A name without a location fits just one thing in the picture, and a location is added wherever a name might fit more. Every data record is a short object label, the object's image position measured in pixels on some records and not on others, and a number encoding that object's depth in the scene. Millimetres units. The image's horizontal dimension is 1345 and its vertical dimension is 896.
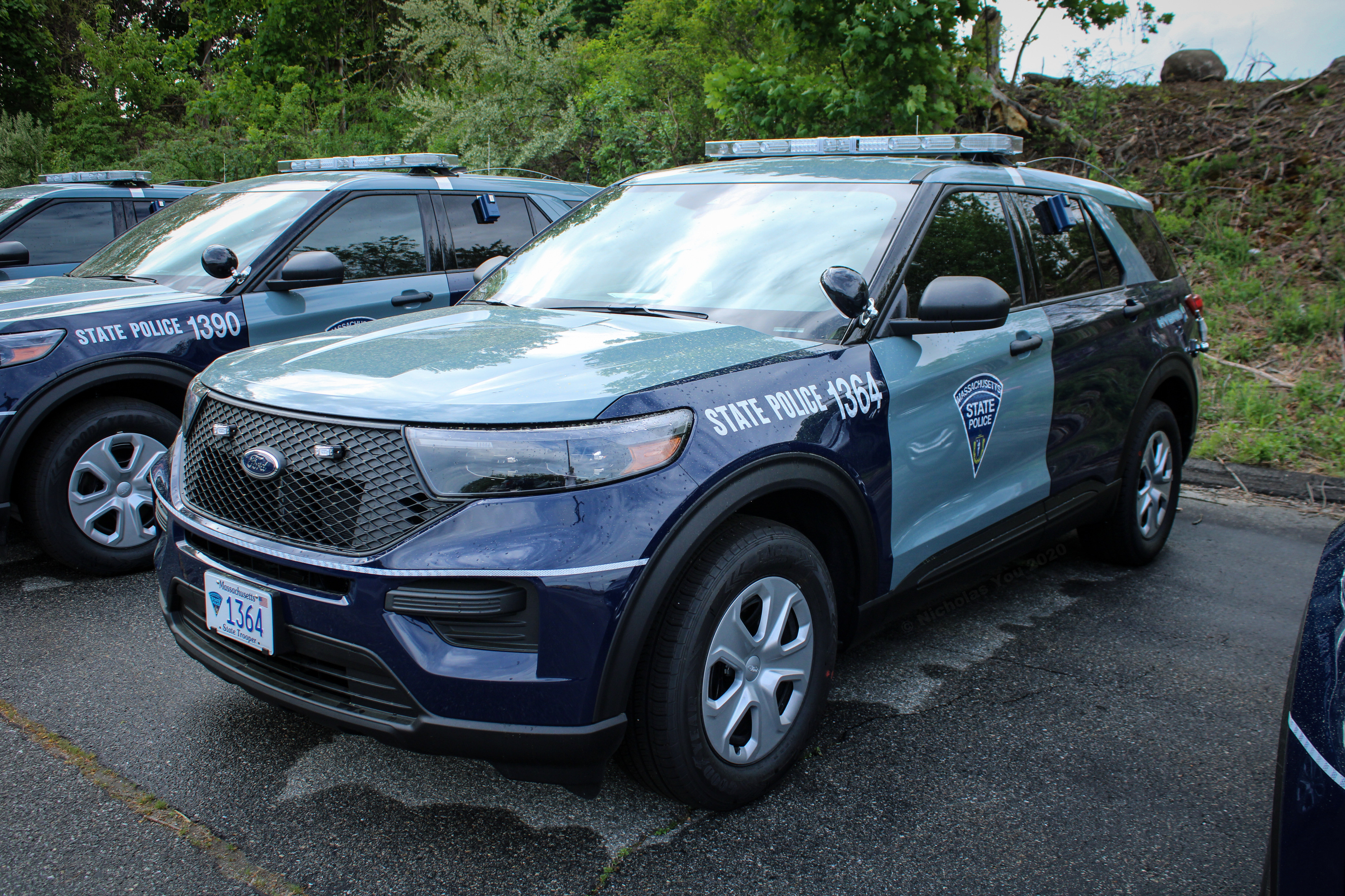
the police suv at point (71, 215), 7000
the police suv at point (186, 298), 4062
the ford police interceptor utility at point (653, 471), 2100
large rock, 12273
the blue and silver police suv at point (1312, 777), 1312
